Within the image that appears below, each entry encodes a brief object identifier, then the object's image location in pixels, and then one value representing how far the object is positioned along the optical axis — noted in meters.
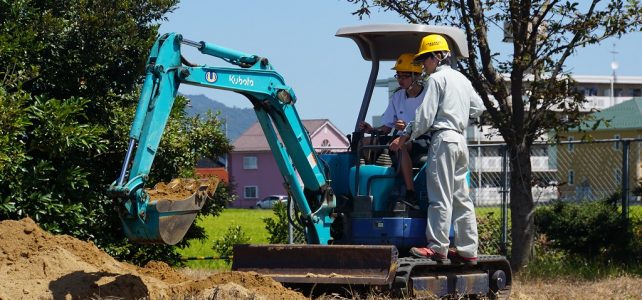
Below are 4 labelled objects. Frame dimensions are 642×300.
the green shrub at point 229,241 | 18.19
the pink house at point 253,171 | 89.25
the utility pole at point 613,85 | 89.88
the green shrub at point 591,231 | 16.19
